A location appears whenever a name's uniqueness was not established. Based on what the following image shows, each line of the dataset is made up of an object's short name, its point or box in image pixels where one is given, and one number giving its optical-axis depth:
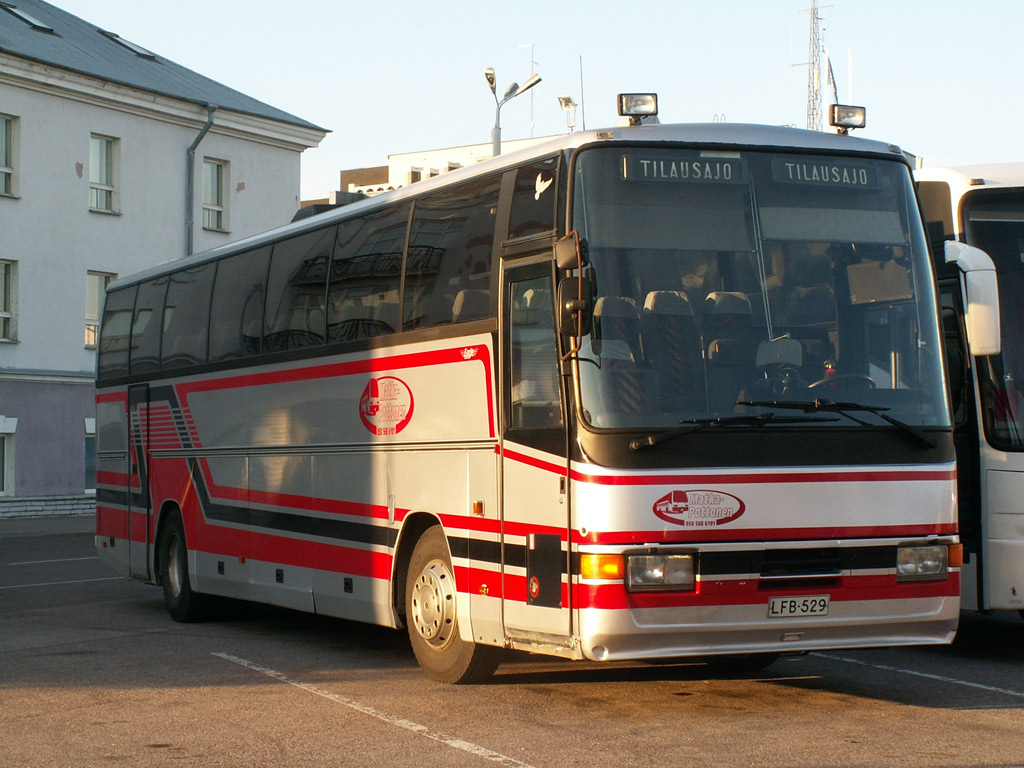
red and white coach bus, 8.23
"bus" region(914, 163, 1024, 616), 10.74
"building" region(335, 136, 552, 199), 62.91
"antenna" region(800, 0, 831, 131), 57.00
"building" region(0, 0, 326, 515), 33.84
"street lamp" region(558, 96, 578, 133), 29.80
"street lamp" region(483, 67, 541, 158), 26.92
